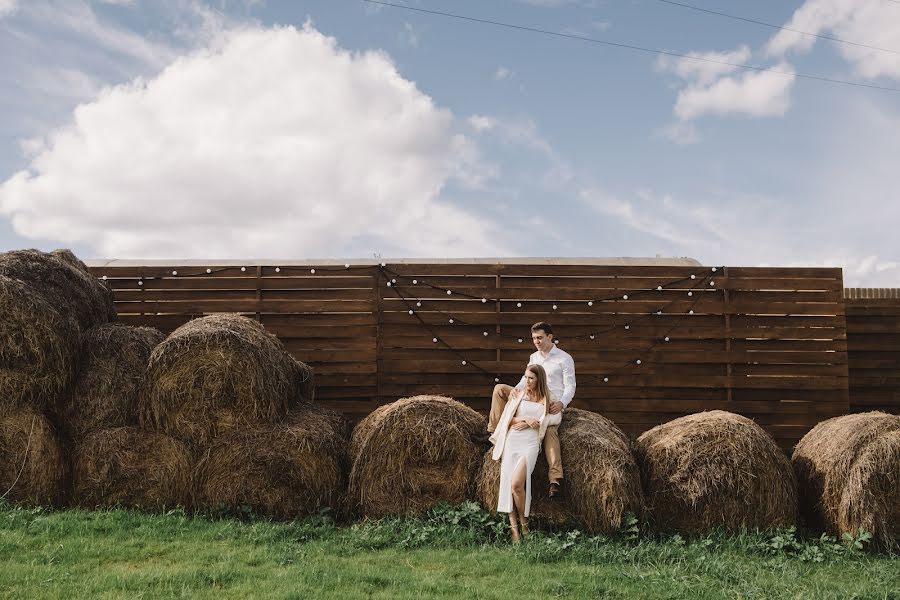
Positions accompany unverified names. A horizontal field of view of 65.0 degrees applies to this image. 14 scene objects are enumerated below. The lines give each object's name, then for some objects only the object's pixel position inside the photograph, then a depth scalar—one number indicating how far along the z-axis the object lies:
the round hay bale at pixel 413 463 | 6.12
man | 6.11
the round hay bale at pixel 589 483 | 5.53
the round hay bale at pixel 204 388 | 6.36
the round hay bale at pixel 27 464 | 6.18
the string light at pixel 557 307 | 9.00
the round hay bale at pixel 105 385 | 6.53
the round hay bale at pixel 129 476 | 6.24
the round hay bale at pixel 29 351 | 6.33
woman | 5.54
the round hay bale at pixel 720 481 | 5.82
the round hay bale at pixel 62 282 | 6.86
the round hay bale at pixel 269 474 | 6.18
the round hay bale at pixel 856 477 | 5.71
